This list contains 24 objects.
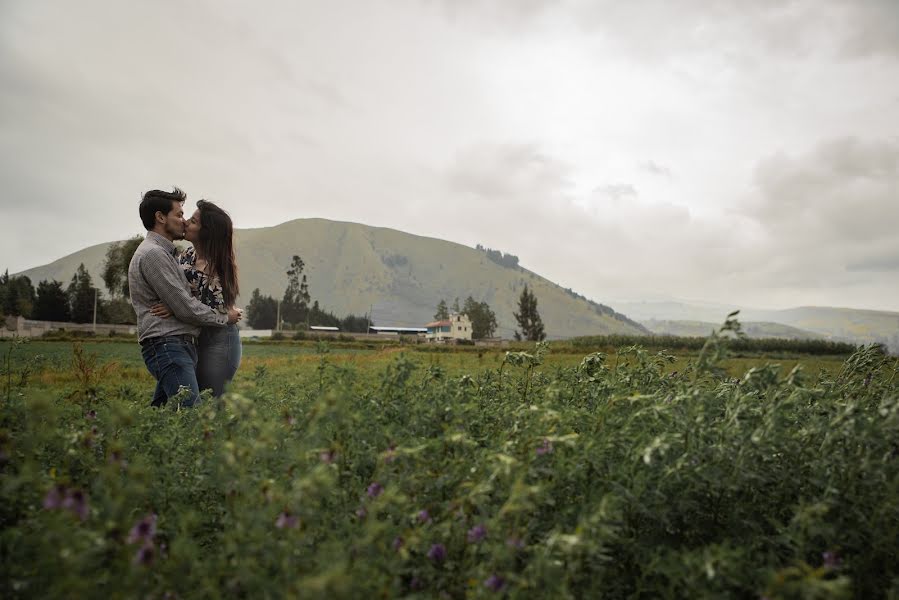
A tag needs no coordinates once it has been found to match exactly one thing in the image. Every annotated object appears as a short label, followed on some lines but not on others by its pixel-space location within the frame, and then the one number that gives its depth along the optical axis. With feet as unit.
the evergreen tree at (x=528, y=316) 446.60
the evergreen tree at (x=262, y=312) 613.93
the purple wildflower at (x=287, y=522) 7.94
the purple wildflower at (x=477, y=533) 9.07
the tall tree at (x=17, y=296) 310.24
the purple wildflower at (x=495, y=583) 8.14
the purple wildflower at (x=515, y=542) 8.25
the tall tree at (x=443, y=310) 647.56
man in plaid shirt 20.07
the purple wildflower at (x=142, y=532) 7.74
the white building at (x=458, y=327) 549.13
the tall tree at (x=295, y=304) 630.33
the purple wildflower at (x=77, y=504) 7.29
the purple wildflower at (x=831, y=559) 8.11
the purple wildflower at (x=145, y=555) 7.34
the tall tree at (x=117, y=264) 295.69
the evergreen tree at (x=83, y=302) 336.49
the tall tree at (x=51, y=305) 329.52
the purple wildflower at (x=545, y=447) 10.24
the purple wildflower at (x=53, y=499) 7.14
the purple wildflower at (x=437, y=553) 9.40
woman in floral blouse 22.25
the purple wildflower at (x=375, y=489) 10.11
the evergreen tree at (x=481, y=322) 531.91
